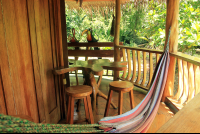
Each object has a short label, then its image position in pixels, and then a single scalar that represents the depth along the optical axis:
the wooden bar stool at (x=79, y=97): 1.72
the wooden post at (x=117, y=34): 3.85
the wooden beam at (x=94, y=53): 4.02
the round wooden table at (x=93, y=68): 1.89
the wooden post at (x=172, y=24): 2.41
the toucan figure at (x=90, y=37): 3.83
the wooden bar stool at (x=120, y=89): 1.88
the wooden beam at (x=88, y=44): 4.00
